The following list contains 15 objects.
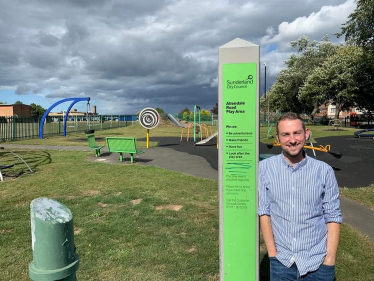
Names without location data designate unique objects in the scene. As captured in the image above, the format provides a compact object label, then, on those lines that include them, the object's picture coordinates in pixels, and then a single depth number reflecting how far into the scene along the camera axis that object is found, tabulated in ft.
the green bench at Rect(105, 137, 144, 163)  34.88
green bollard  4.19
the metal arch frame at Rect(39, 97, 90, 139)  80.67
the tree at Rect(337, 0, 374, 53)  68.18
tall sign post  7.55
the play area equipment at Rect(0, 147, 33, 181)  25.46
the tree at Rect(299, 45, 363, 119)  104.63
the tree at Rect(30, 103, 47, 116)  311.52
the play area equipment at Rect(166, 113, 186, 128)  141.32
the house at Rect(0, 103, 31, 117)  222.48
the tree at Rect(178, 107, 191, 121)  180.45
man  6.04
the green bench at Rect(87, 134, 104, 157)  39.78
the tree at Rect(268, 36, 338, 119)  134.00
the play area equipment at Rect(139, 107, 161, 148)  54.85
